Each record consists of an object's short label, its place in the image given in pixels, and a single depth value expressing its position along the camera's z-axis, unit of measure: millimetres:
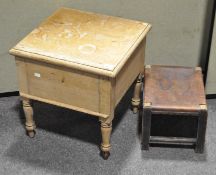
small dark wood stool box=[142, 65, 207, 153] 2542
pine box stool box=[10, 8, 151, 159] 2334
